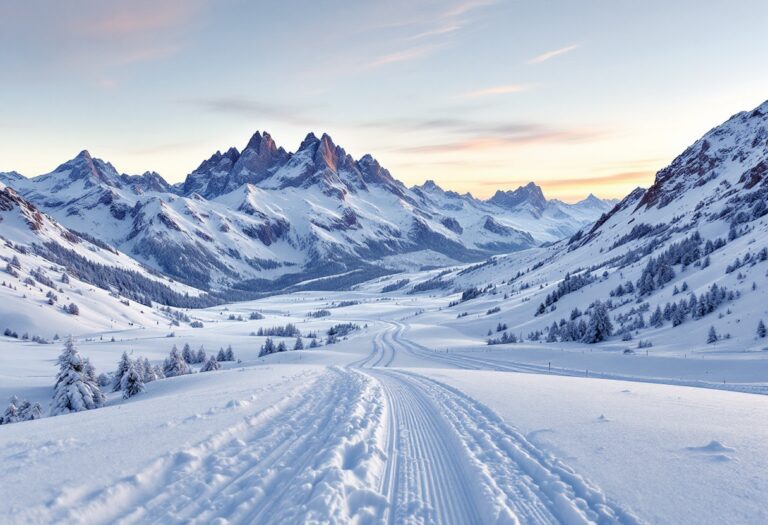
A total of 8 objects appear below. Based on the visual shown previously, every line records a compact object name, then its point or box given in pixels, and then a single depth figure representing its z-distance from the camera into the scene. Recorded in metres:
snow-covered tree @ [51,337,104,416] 36.56
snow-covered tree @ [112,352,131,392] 44.34
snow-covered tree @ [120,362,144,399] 39.75
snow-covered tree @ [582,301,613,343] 46.06
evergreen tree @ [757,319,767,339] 31.61
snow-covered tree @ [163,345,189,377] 58.31
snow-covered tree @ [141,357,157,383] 50.69
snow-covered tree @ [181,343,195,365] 73.50
